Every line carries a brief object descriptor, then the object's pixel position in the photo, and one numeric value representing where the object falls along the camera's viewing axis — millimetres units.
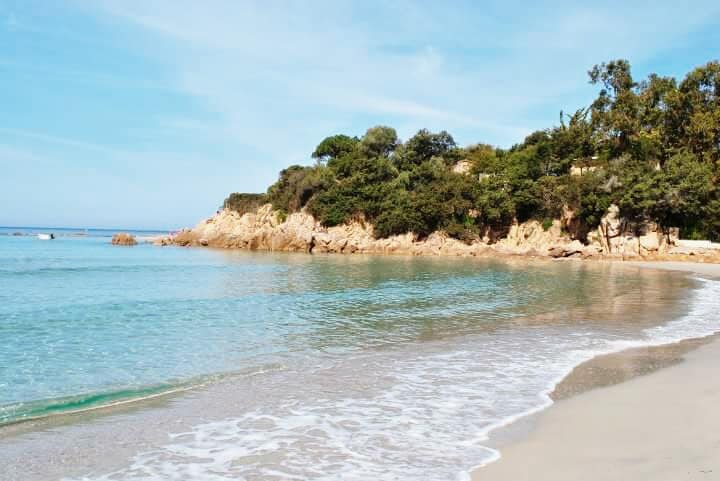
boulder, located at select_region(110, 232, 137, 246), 69488
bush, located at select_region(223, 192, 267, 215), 66812
